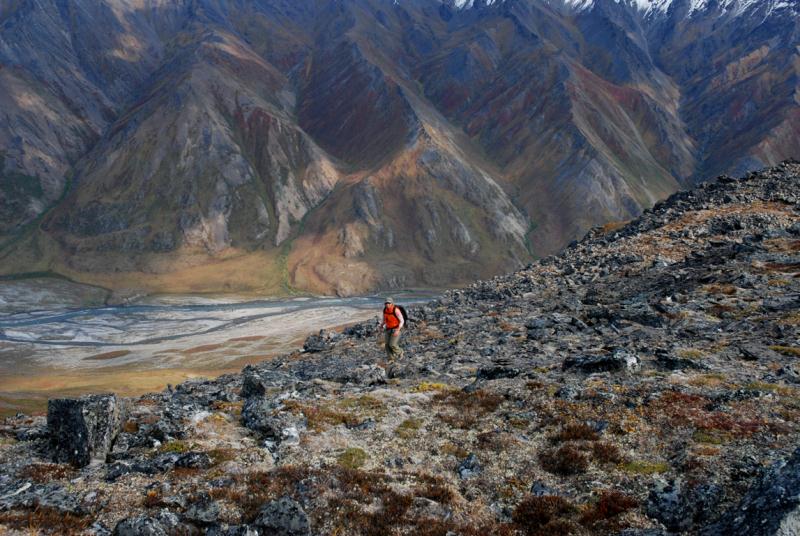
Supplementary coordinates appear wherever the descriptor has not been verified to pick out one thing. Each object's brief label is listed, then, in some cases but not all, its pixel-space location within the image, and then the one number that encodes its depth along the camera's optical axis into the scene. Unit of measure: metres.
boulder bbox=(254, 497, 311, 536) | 11.02
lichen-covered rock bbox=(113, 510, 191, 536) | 10.55
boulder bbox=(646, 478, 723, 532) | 10.44
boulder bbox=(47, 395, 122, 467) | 14.51
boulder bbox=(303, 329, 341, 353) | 39.04
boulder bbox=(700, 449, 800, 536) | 8.18
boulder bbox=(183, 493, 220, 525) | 11.40
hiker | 26.73
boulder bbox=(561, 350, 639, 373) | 19.98
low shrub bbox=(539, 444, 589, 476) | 13.37
